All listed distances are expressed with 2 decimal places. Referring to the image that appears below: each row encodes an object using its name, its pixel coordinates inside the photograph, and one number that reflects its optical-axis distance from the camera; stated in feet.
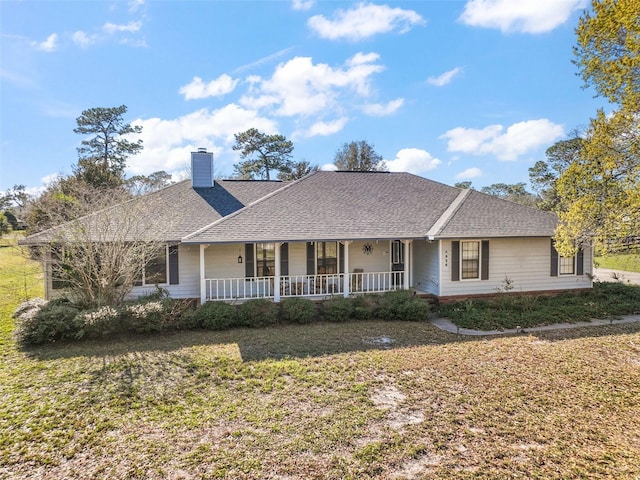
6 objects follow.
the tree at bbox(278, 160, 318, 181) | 121.90
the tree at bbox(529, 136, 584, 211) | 111.86
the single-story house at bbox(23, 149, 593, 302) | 37.63
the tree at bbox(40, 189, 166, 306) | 31.60
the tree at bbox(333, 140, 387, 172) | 129.08
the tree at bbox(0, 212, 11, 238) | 115.09
